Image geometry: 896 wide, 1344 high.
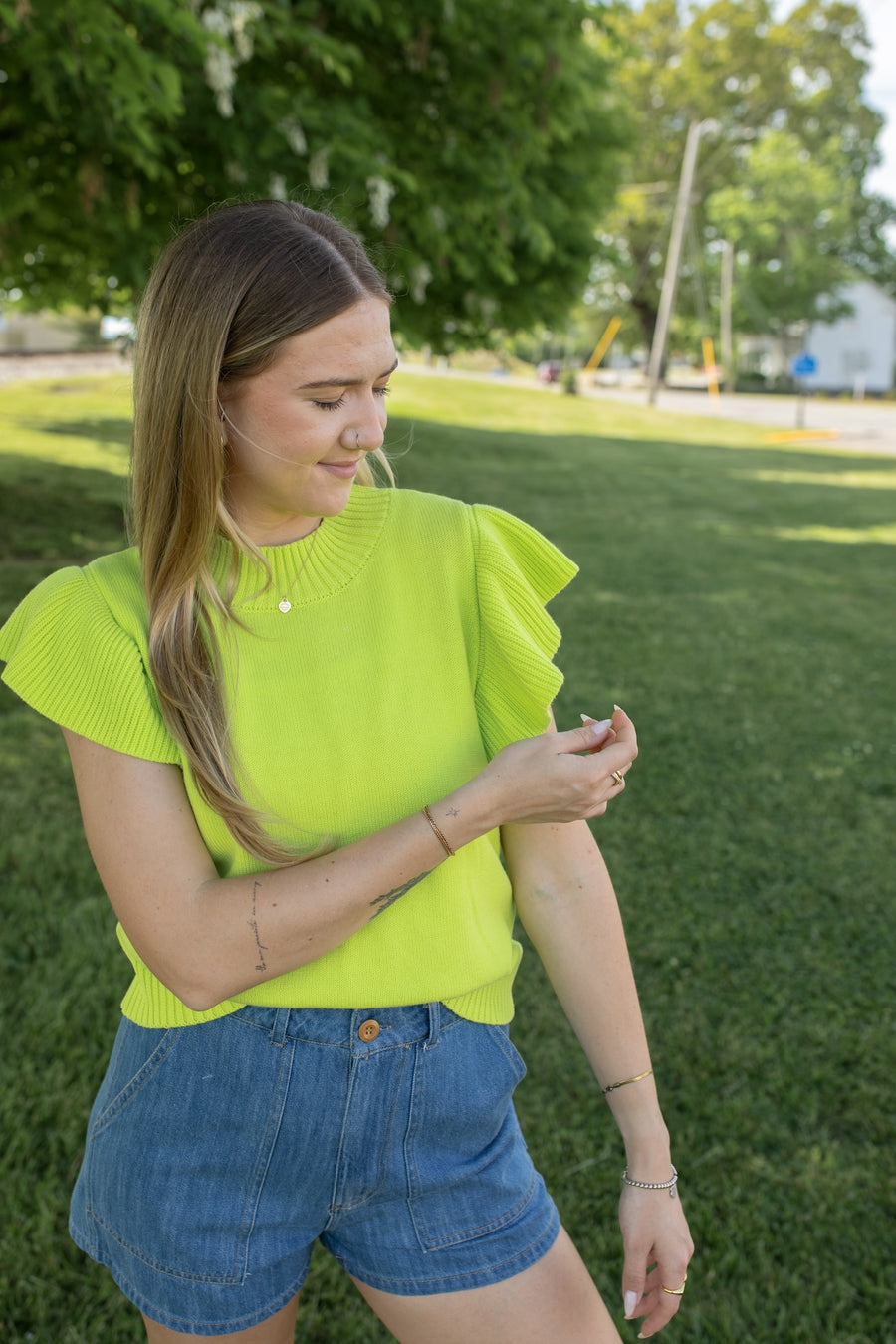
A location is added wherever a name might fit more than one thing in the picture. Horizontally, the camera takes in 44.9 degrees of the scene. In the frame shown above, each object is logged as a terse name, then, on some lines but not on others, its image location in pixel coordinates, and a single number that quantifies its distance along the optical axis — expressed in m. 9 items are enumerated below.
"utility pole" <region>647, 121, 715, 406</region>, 31.94
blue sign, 26.53
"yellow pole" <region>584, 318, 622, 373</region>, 44.75
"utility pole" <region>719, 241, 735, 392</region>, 49.50
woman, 1.33
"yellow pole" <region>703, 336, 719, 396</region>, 36.44
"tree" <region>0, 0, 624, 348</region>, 6.55
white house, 58.34
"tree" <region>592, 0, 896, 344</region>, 45.66
